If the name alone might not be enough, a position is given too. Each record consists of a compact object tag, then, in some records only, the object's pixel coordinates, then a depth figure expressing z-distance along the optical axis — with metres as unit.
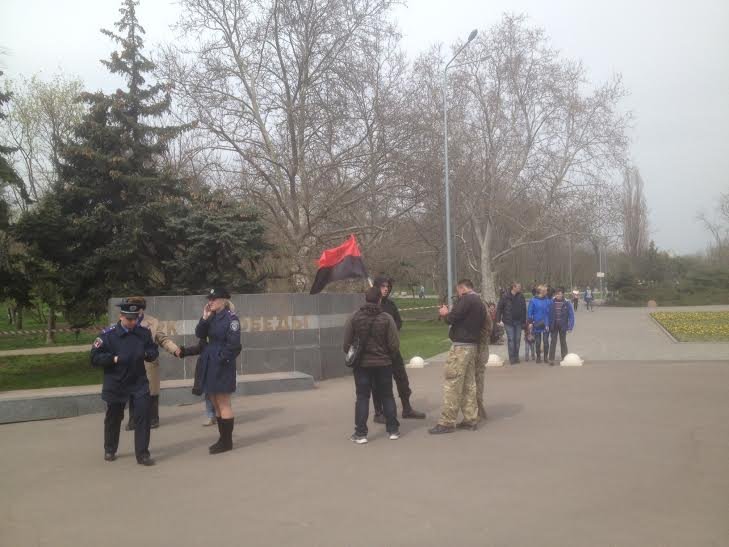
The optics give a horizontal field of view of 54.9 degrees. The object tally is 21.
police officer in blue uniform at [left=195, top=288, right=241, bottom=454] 7.32
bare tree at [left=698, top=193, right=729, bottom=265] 67.32
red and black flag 12.83
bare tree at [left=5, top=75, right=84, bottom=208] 30.94
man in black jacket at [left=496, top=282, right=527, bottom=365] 15.41
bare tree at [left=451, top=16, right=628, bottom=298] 37.94
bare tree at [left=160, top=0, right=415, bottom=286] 21.78
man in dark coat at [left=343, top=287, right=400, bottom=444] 7.80
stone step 9.58
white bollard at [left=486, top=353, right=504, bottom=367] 15.00
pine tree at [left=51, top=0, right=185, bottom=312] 16.23
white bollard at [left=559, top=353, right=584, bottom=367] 14.43
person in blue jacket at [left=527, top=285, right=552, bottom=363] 15.03
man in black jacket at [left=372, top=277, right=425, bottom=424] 8.73
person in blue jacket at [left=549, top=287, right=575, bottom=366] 14.98
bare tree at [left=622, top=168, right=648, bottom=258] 66.69
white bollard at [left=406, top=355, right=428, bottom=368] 15.25
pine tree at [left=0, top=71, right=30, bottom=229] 13.21
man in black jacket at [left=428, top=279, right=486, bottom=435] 7.96
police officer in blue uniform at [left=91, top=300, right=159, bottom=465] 6.98
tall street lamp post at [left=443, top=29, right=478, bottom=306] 21.72
